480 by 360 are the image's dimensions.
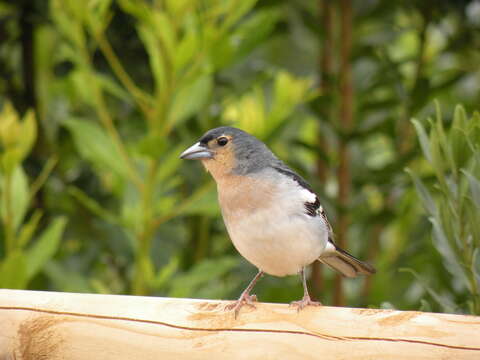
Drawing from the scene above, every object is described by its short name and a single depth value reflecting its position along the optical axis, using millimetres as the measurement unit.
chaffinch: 5016
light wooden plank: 3926
